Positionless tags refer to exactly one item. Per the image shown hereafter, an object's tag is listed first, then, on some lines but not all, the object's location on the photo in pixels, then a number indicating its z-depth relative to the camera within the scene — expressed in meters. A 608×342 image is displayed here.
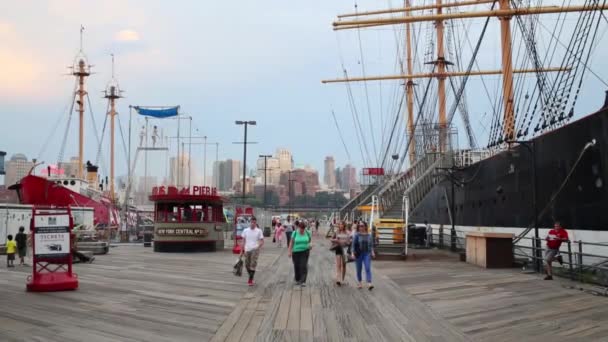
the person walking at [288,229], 28.14
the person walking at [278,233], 31.66
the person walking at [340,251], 13.30
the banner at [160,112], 39.71
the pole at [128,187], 52.42
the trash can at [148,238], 32.86
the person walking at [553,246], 13.09
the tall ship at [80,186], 41.94
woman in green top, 13.09
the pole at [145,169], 40.41
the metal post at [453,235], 25.09
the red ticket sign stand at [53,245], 12.00
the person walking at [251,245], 13.30
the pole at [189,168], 41.81
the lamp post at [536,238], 14.90
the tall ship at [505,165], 15.62
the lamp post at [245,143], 40.75
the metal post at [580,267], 12.20
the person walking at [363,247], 12.45
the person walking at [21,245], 18.58
